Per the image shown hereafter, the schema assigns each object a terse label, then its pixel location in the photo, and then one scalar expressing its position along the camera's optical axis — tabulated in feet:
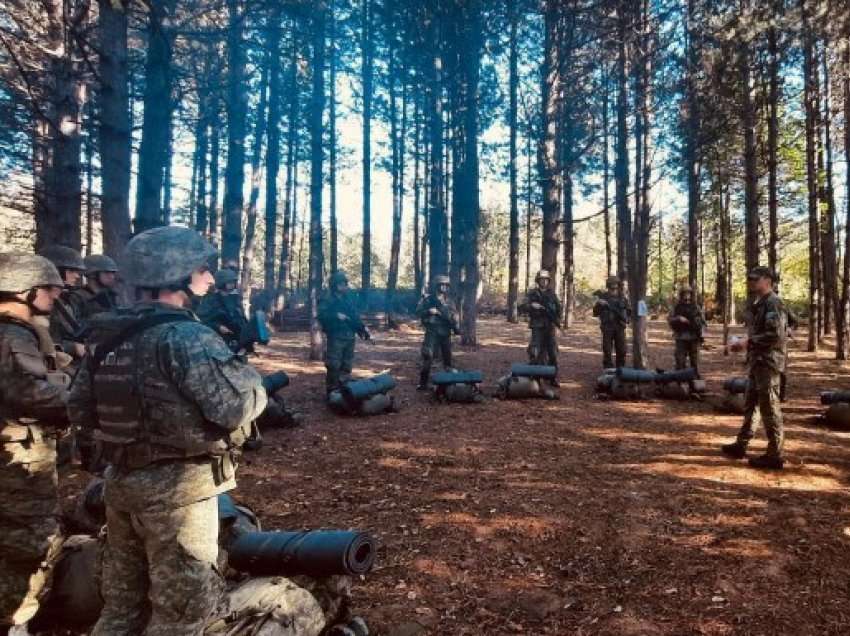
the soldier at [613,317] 43.16
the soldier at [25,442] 11.27
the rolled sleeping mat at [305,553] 10.62
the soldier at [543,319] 40.47
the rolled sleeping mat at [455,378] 33.91
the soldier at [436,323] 37.73
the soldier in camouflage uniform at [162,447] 8.53
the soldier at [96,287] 23.82
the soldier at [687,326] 39.65
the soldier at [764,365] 22.03
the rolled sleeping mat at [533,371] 35.40
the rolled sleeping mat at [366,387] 30.22
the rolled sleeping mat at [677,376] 35.42
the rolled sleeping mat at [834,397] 28.89
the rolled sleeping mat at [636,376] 35.50
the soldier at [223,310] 27.25
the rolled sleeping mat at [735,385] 31.96
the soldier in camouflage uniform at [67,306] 20.08
